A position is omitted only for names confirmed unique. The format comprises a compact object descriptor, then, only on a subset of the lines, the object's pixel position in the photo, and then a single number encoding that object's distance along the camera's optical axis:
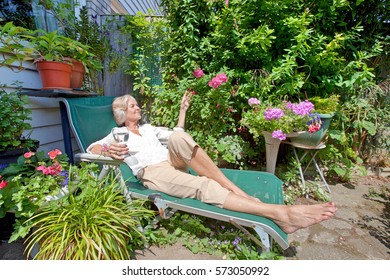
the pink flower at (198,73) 2.47
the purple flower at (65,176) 1.42
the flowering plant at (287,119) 2.05
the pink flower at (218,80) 2.27
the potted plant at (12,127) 1.51
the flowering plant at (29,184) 1.21
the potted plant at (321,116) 2.18
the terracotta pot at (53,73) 1.79
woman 1.36
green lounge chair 1.32
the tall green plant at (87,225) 1.17
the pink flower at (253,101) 2.27
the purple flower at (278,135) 2.04
